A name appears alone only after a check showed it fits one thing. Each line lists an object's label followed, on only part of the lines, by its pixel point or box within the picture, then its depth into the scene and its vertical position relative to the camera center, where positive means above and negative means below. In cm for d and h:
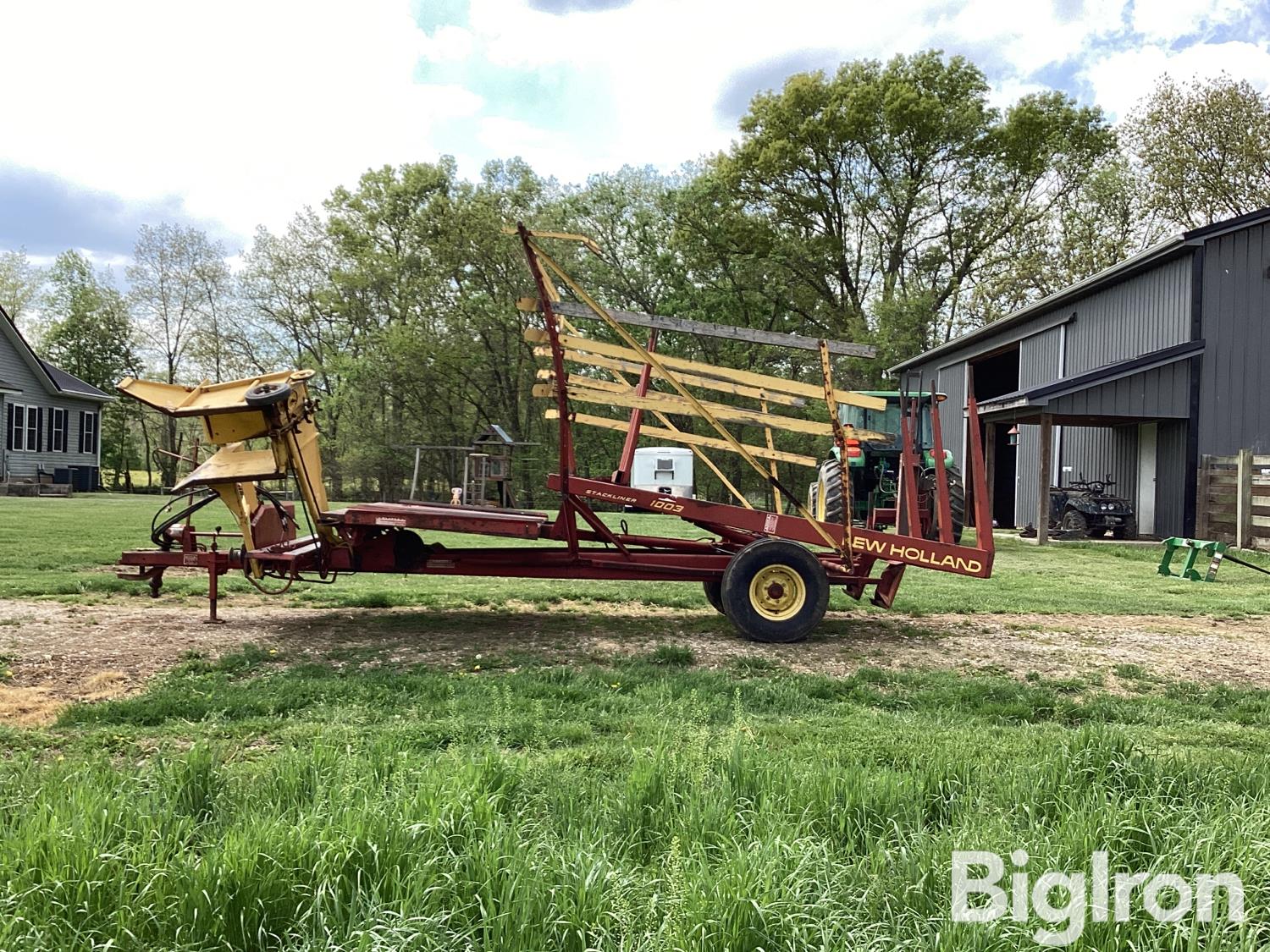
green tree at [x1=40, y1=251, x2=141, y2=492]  4712 +674
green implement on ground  1010 -66
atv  1992 -44
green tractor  1462 +16
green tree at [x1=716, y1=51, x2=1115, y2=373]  3725 +1365
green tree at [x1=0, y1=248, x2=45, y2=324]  5106 +1047
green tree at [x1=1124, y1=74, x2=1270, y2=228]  3400 +1366
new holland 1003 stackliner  702 -32
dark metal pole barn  1875 +269
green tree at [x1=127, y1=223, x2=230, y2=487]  4616 +909
